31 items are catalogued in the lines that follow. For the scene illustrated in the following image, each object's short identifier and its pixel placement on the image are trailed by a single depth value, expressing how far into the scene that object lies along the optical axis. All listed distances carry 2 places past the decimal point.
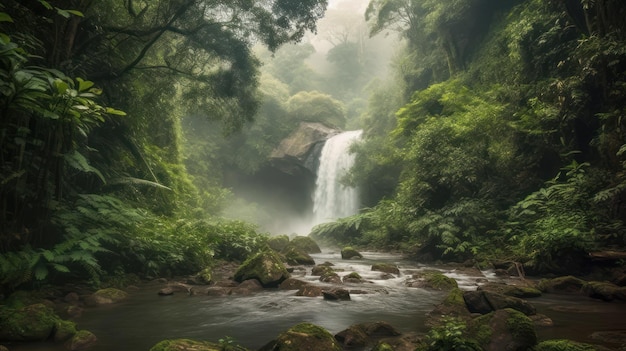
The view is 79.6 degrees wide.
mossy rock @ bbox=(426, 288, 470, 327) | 5.41
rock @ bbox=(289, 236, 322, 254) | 17.19
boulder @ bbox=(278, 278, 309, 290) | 7.97
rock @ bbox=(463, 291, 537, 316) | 5.35
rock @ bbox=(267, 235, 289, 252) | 16.96
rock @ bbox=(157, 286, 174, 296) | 7.16
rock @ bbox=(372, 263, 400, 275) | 10.31
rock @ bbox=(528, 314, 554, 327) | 5.03
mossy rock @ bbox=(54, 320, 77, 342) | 4.32
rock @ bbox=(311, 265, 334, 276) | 9.77
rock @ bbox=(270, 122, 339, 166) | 29.38
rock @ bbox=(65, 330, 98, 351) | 4.15
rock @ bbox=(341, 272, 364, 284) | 8.91
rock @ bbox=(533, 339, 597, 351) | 3.54
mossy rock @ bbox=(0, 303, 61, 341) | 4.17
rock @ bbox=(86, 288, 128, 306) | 6.19
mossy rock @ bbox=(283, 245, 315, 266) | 12.42
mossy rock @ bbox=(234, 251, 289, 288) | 8.24
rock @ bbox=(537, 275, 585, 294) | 7.14
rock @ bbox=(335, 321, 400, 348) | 4.43
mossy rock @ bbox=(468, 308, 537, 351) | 3.95
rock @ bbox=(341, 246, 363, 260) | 14.66
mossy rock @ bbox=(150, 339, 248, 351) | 3.67
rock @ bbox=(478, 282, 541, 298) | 6.81
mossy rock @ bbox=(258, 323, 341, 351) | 3.80
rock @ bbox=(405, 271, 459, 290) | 8.05
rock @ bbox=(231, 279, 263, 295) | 7.61
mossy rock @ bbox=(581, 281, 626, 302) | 6.21
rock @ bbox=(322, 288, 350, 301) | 6.95
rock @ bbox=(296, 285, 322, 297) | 7.27
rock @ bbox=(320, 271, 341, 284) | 8.95
